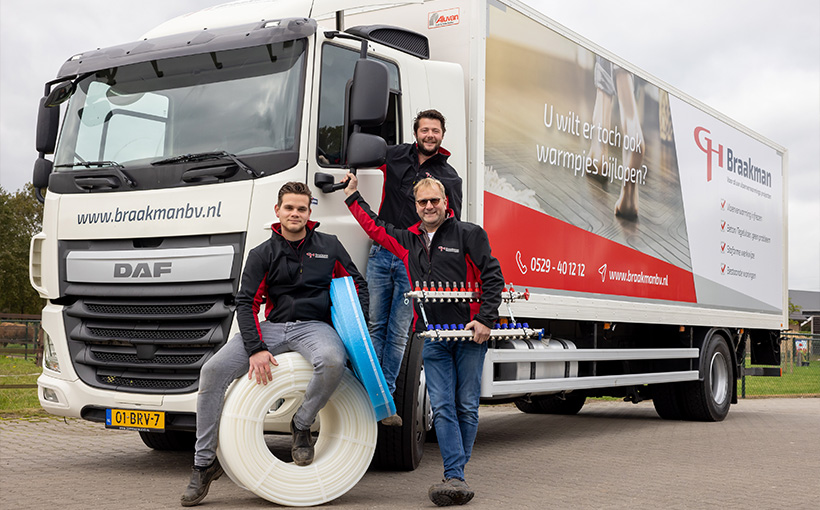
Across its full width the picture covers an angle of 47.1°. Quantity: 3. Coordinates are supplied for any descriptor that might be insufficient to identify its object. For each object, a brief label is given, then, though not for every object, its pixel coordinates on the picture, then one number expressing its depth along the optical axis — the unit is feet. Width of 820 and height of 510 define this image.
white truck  19.95
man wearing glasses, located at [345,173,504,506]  18.22
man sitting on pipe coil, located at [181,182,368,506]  17.87
